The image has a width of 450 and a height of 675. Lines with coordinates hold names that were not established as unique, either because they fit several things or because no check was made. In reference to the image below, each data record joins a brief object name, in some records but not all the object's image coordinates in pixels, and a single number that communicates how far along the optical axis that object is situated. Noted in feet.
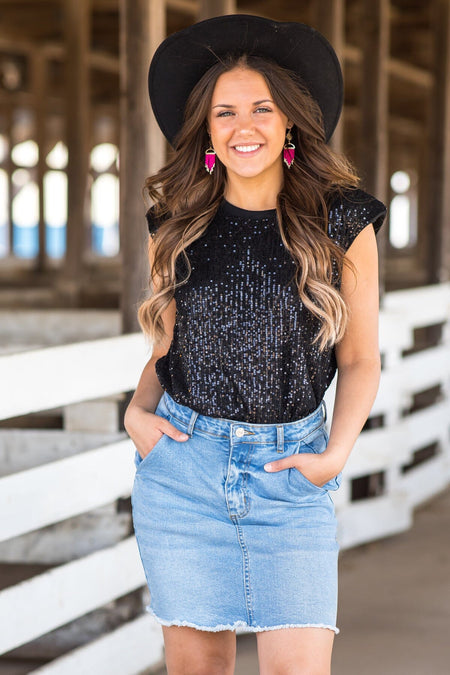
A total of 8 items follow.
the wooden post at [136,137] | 20.54
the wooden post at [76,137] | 51.95
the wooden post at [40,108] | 65.32
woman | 9.93
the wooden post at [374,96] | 30.47
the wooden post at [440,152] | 39.43
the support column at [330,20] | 33.33
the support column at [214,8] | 23.03
